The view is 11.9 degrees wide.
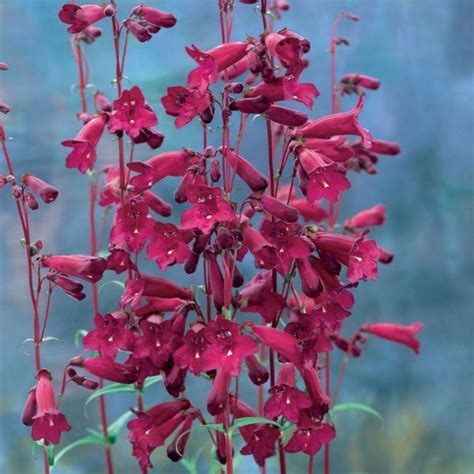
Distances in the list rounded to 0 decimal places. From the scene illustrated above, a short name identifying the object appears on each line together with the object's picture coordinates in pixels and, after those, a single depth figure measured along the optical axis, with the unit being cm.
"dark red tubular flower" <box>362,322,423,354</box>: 108
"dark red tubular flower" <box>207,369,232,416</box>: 92
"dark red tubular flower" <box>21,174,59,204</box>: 95
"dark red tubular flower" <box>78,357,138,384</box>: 95
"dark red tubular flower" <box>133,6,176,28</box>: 95
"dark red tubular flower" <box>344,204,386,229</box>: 108
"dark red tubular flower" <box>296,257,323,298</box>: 93
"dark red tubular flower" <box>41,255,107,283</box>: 95
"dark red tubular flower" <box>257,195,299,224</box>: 92
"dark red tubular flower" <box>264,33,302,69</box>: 91
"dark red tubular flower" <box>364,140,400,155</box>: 107
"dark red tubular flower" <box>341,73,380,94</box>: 106
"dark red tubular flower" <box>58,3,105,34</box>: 94
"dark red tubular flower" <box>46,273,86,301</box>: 96
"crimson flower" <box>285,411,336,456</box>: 96
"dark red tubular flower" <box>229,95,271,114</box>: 92
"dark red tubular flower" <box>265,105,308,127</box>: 92
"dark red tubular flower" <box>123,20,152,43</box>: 95
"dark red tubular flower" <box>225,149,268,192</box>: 93
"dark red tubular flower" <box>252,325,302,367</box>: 93
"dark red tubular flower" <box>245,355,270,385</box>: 95
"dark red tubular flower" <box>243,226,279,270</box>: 92
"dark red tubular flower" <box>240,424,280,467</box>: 96
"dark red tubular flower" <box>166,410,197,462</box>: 95
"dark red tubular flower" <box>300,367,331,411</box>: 96
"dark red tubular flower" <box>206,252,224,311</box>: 93
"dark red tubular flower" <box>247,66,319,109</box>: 92
